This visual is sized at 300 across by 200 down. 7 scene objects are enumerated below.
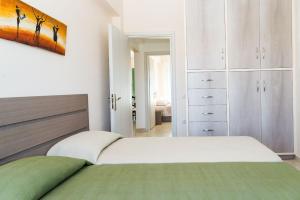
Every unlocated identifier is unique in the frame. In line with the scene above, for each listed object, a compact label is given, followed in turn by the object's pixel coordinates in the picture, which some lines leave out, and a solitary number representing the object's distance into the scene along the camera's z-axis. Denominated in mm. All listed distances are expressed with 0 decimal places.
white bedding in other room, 7492
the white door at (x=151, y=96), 6104
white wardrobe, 3166
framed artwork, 1360
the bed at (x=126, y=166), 1018
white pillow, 1576
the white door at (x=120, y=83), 2892
